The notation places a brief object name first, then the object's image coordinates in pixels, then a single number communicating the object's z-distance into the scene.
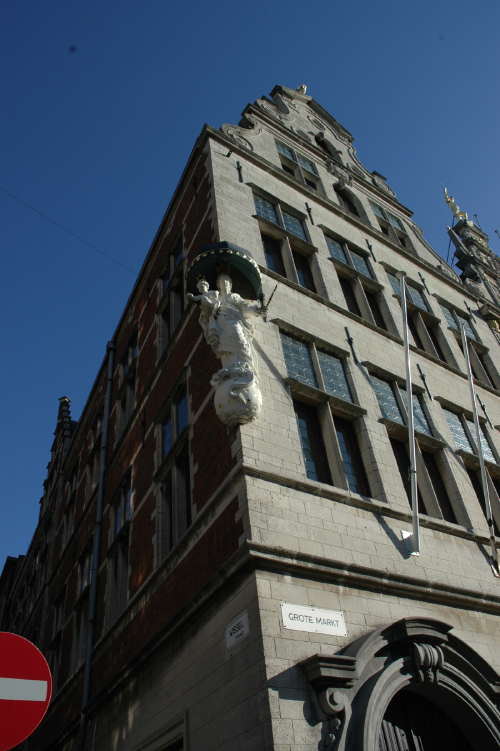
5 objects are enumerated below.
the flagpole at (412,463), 8.64
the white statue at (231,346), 8.17
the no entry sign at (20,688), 3.54
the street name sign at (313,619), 6.56
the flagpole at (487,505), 10.29
